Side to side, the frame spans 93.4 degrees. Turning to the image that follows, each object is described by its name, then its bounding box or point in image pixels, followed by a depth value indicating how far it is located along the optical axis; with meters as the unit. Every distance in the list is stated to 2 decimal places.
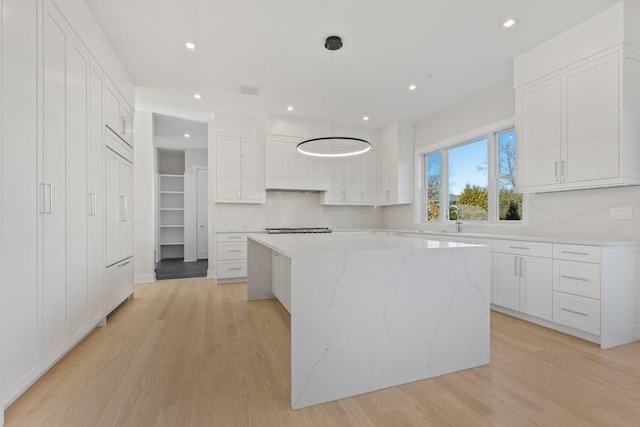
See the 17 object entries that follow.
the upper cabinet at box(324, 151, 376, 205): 5.80
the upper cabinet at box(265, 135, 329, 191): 5.26
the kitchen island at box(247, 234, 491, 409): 1.66
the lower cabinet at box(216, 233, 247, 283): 4.93
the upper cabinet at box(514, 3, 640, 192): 2.54
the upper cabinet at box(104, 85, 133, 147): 3.03
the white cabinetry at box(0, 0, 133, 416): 1.59
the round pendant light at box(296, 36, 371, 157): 5.51
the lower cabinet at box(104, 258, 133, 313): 3.03
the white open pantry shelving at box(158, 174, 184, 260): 8.12
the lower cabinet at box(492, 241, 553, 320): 2.88
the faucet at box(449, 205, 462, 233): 4.41
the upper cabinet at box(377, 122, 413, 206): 5.52
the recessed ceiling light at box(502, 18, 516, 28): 2.68
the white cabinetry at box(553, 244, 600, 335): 2.51
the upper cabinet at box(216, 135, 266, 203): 5.17
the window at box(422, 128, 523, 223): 3.94
